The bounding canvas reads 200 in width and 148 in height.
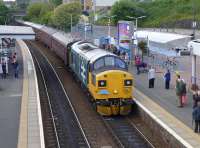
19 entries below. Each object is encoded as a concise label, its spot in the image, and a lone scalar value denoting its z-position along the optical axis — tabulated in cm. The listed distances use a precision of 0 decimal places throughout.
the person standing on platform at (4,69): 3602
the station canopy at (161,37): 3659
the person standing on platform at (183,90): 2394
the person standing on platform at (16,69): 3629
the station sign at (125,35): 4203
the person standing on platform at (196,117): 1923
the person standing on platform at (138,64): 3681
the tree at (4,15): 12650
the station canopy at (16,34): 4159
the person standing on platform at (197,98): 2161
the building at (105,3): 13051
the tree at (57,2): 17250
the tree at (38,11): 13300
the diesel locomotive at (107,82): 2417
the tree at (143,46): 4572
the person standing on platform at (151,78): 2980
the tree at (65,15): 9656
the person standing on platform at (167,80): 2864
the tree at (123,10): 9112
